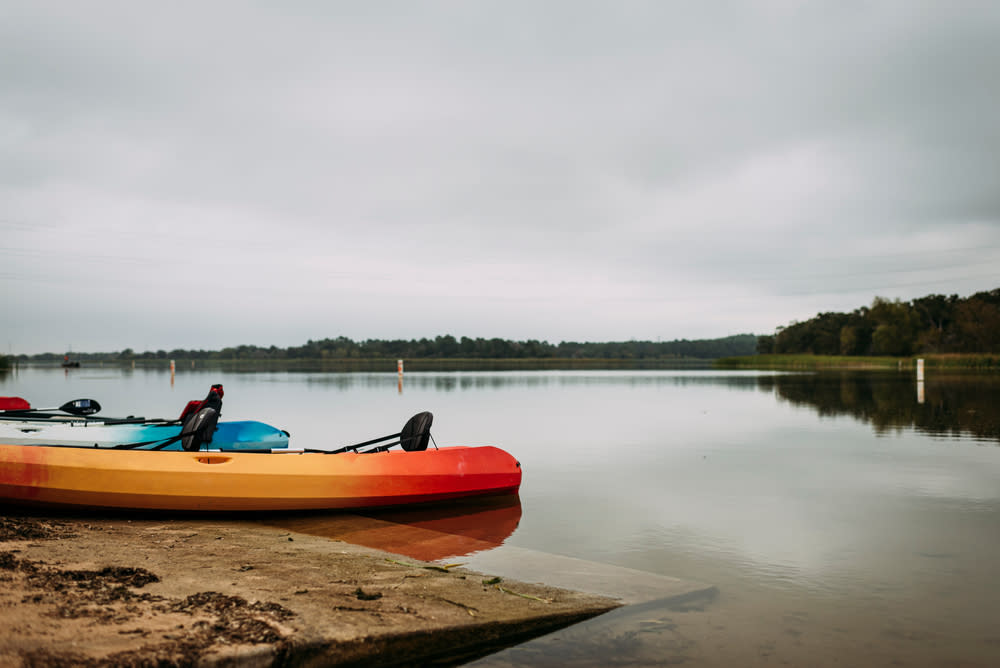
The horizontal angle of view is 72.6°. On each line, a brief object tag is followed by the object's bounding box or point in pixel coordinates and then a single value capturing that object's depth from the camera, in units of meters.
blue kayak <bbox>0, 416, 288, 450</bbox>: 10.57
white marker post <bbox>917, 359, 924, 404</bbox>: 26.92
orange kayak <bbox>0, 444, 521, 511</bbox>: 7.31
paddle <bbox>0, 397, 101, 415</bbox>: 12.14
